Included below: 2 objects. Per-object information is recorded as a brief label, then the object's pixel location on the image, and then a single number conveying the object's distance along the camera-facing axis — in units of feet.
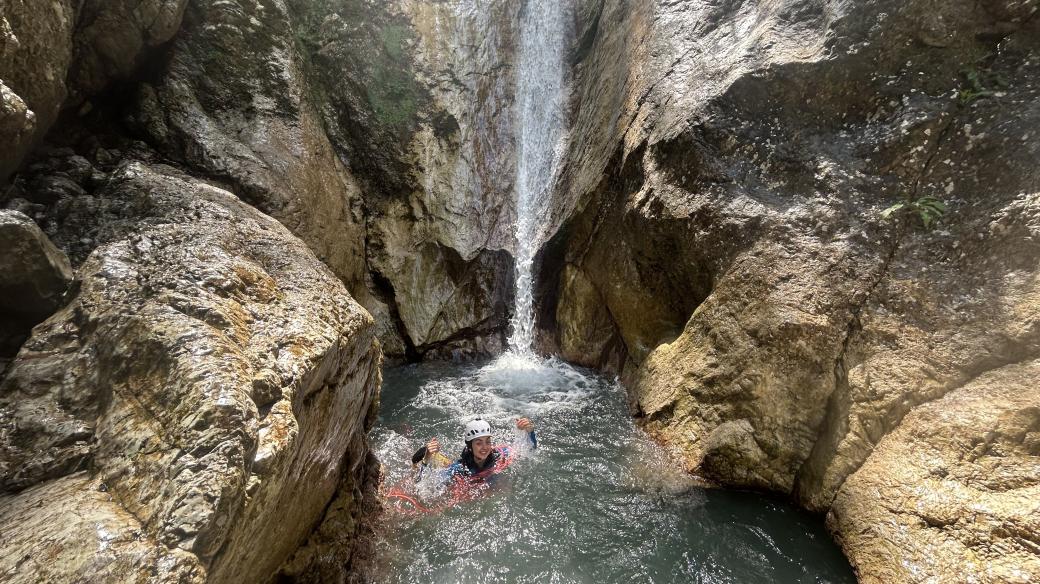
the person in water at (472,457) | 16.31
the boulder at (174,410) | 5.32
